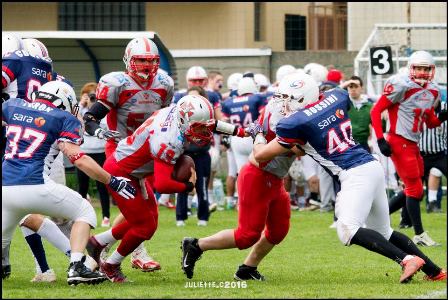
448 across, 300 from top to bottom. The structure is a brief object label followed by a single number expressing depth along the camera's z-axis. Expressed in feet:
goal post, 128.36
